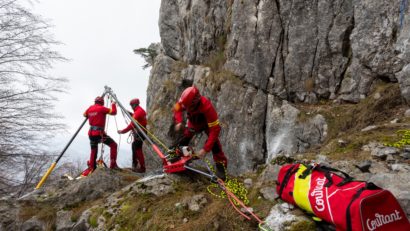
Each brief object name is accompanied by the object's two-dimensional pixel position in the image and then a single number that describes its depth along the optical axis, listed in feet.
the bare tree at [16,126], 35.47
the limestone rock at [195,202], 16.40
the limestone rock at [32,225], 19.61
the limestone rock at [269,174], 17.62
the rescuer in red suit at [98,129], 29.89
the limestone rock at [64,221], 19.49
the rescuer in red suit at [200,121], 20.11
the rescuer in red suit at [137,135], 30.89
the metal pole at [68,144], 27.35
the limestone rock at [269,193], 15.44
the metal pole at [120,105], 26.75
